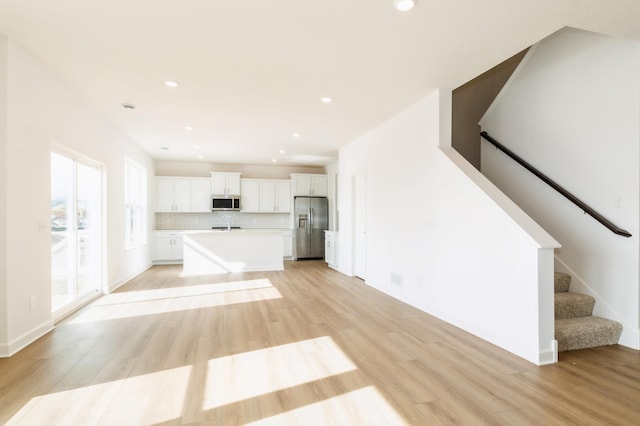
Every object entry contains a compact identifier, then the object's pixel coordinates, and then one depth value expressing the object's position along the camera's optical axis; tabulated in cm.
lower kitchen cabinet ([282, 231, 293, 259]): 924
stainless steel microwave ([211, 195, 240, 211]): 881
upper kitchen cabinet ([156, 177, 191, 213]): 856
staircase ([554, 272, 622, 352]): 295
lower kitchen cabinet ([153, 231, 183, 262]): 830
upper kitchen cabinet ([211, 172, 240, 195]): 885
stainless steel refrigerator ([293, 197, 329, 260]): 912
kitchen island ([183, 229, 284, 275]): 693
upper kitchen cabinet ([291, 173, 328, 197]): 932
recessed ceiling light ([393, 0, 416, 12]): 229
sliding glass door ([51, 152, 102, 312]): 382
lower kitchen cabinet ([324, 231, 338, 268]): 764
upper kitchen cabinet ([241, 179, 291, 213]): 918
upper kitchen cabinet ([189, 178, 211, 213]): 877
